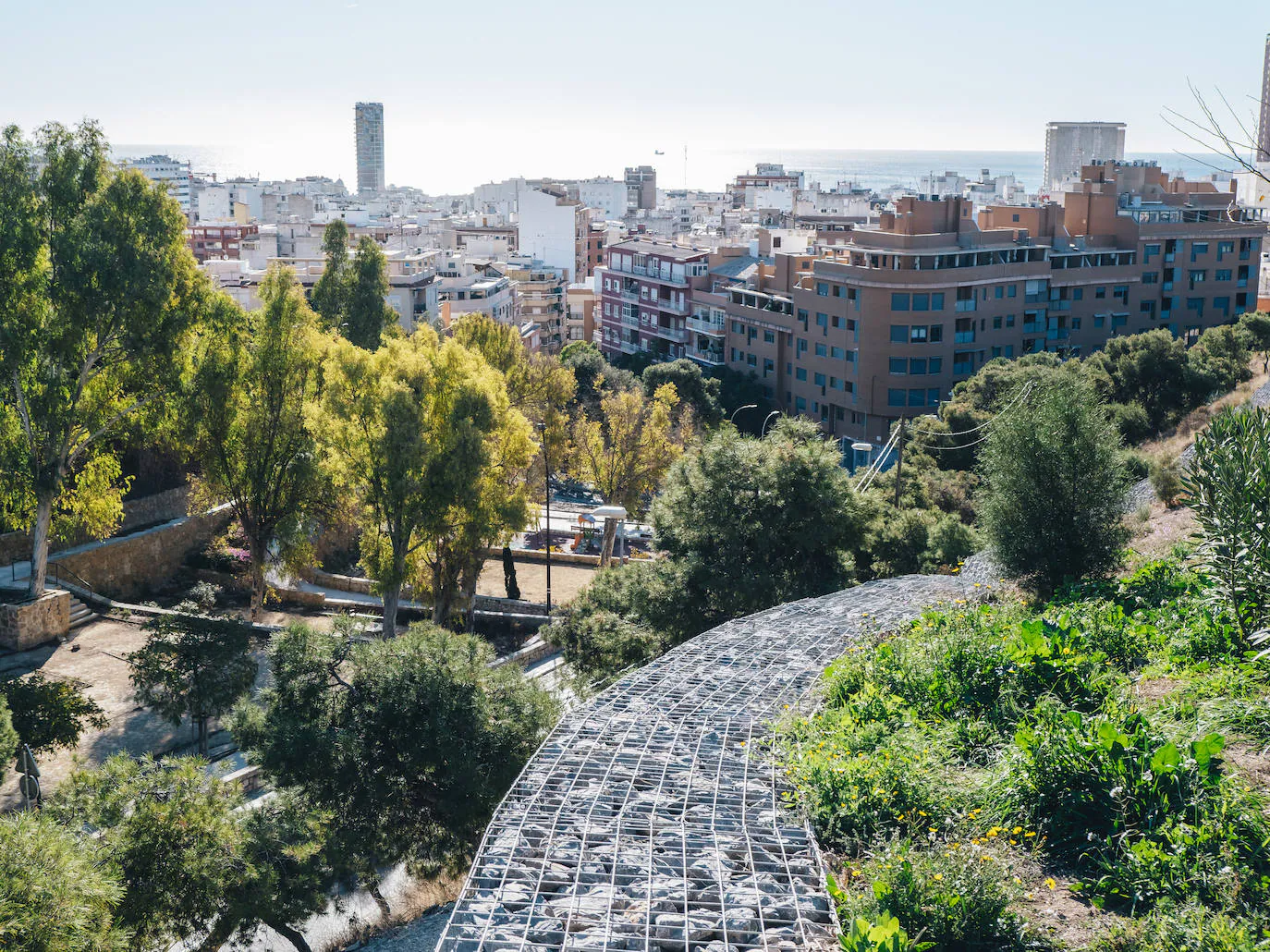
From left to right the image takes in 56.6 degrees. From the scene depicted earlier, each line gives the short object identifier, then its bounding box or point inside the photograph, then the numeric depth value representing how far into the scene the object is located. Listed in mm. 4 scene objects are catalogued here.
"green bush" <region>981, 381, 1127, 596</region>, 16312
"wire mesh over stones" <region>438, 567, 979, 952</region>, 7910
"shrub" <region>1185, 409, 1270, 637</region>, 11531
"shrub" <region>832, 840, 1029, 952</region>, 7586
